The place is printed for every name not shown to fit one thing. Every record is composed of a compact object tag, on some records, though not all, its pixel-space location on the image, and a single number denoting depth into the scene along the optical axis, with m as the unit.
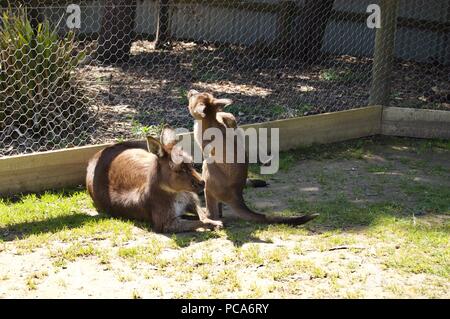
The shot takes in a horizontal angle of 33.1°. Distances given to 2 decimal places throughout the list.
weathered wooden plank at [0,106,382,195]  6.28
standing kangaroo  5.72
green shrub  6.91
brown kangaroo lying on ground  5.66
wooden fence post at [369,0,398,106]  8.42
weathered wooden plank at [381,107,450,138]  8.45
